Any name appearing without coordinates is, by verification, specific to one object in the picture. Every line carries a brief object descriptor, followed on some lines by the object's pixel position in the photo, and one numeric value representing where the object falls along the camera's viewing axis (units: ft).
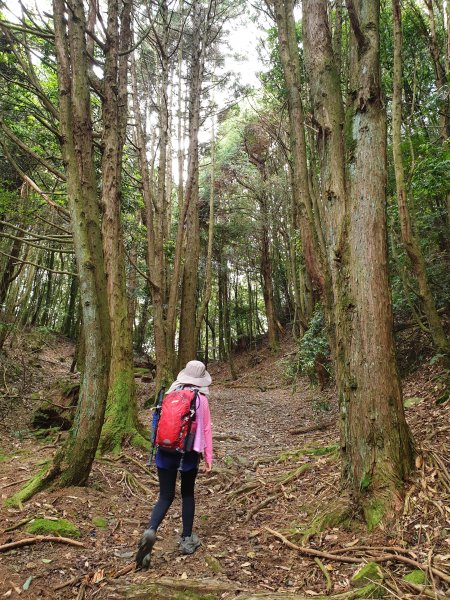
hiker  11.92
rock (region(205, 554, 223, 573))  10.74
